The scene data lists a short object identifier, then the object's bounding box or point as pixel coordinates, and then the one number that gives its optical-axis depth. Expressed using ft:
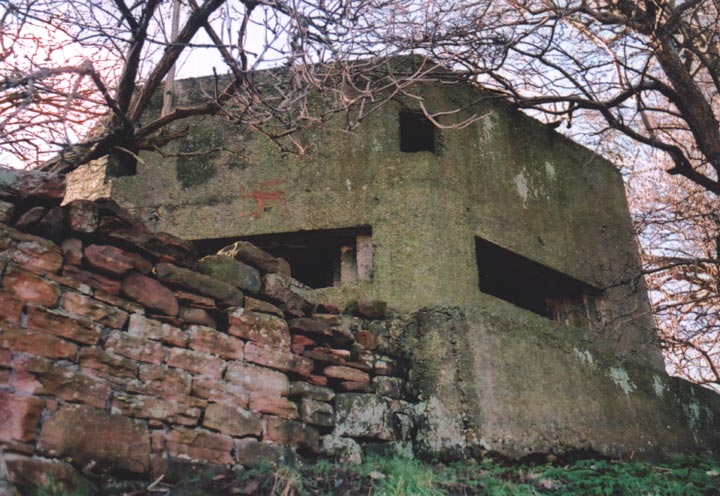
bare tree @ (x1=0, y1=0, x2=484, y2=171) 13.19
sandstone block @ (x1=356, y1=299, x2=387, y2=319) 15.17
